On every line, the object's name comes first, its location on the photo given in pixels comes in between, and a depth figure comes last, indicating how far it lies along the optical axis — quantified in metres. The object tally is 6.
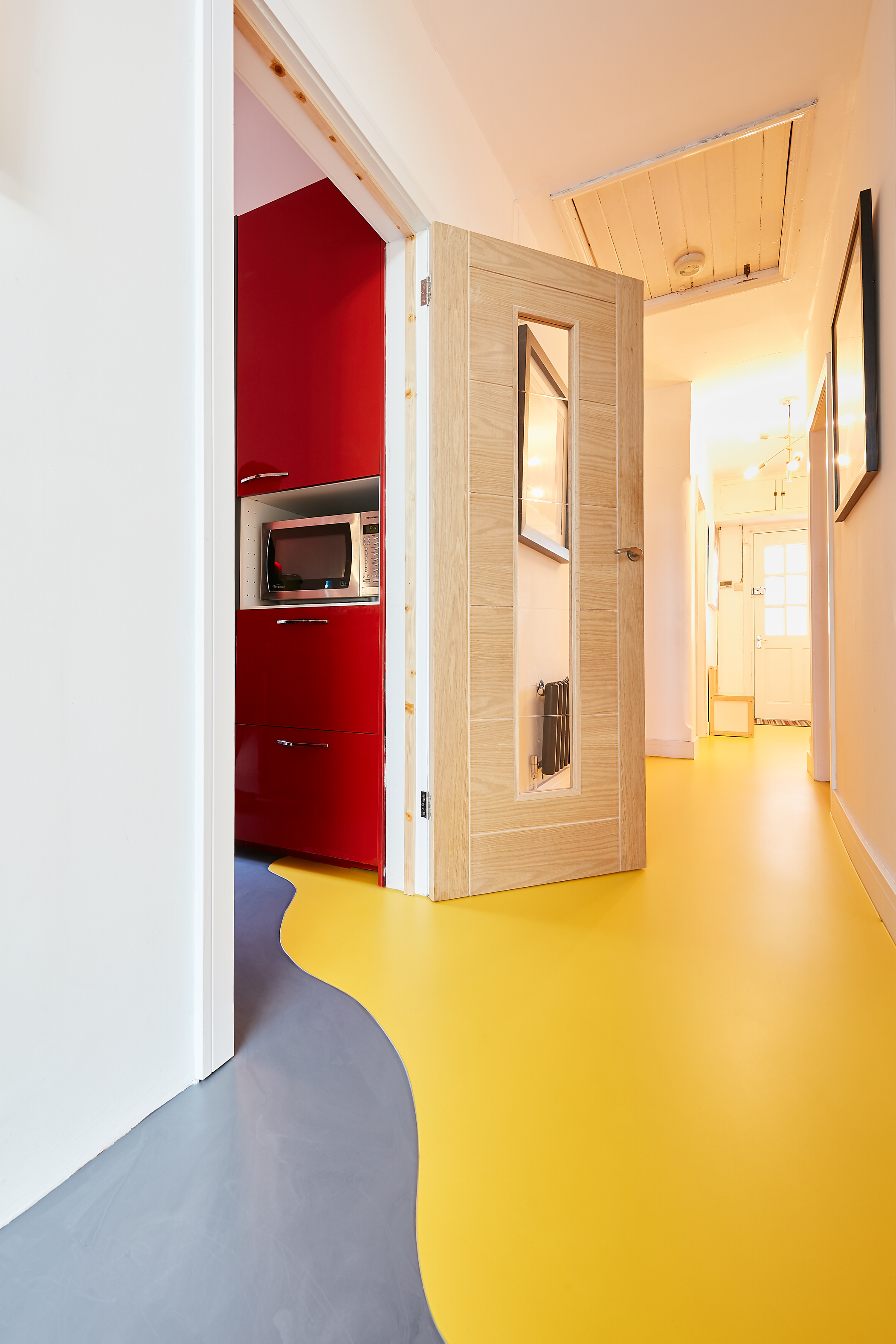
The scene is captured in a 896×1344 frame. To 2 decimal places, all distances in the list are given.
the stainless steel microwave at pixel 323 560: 1.99
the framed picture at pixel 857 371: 1.76
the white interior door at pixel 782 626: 7.16
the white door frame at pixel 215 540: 1.00
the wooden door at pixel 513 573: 1.79
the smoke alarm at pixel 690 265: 3.05
